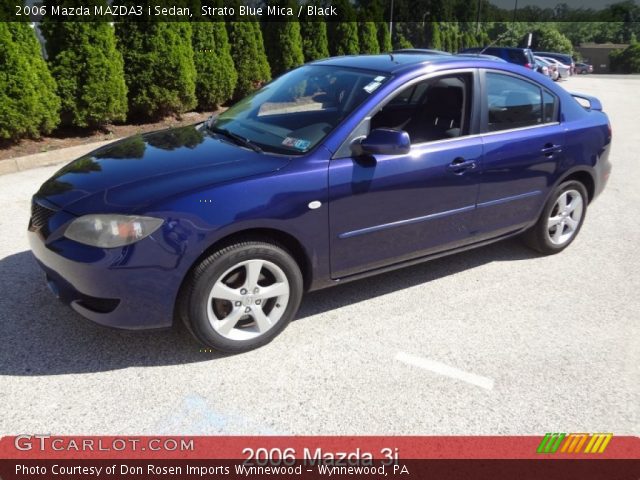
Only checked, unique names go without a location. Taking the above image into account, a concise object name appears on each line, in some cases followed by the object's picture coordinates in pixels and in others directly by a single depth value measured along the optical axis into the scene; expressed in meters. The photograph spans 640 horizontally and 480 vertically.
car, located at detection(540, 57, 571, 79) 32.84
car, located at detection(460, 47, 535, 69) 19.36
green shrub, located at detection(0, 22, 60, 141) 7.22
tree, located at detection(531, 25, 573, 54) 63.56
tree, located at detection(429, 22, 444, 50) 35.07
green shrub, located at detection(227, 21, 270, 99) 11.83
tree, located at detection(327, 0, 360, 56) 15.98
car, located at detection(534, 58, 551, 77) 22.15
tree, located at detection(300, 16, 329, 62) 14.47
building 84.75
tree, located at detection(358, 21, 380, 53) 17.25
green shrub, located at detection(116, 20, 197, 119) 9.15
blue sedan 2.73
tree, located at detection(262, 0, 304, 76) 13.43
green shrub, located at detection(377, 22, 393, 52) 18.84
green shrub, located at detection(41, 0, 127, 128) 8.16
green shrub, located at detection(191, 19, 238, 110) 10.57
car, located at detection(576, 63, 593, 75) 47.09
